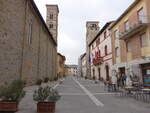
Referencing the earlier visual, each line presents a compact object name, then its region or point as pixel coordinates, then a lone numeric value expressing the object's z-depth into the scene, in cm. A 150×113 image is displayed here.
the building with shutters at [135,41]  1370
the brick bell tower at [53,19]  4294
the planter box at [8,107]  543
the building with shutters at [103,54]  2419
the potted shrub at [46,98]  545
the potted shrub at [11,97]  548
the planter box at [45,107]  544
